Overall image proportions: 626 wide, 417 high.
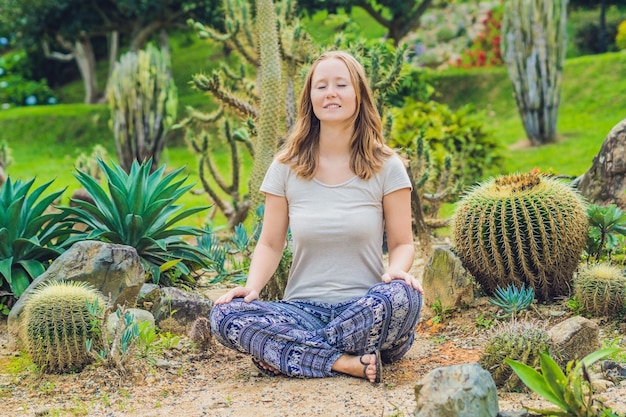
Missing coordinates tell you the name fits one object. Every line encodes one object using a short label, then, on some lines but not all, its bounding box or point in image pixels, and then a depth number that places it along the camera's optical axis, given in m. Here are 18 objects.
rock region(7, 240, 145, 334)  4.95
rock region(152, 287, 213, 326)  5.08
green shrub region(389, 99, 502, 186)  9.77
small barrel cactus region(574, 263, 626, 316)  4.77
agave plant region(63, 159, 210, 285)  5.60
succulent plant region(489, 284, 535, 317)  4.78
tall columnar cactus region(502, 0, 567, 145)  12.14
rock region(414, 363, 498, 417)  3.13
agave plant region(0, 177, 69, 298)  5.35
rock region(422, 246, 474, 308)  5.18
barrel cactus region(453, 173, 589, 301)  4.93
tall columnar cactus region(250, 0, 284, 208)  7.07
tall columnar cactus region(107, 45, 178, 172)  11.80
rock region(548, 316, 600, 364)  3.97
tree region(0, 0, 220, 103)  18.86
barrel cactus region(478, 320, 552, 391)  3.78
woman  4.05
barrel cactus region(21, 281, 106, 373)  4.26
